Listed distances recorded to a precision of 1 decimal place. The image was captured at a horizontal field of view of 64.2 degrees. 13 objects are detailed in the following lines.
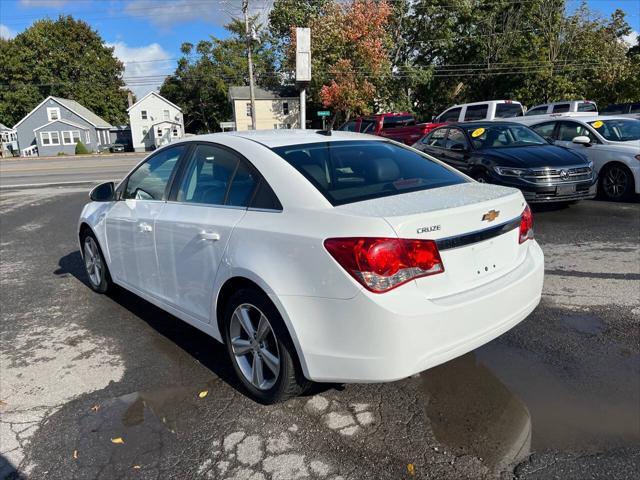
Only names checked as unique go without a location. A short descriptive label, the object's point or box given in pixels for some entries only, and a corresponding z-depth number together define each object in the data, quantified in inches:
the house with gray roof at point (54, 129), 2197.3
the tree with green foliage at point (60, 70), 2598.4
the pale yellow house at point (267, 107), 2138.3
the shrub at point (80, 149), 2164.1
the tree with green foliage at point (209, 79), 2571.4
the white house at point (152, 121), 2333.9
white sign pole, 459.5
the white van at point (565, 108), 831.1
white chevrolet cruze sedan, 97.8
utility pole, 1223.6
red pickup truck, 676.1
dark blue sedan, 307.7
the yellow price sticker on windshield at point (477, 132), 362.3
